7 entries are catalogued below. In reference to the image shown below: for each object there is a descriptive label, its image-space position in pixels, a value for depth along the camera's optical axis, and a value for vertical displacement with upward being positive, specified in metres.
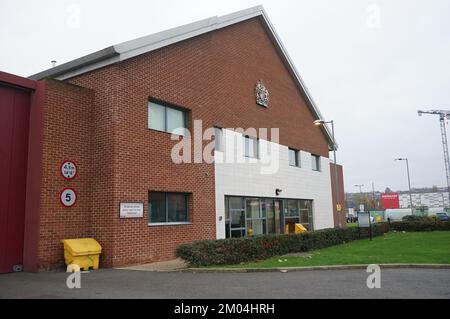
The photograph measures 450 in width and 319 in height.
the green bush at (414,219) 34.14 -0.35
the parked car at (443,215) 47.90 -0.12
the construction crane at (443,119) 92.62 +21.12
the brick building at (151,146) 12.50 +2.65
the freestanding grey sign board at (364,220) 24.22 -0.23
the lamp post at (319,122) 24.33 +5.39
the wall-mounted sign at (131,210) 13.20 +0.38
